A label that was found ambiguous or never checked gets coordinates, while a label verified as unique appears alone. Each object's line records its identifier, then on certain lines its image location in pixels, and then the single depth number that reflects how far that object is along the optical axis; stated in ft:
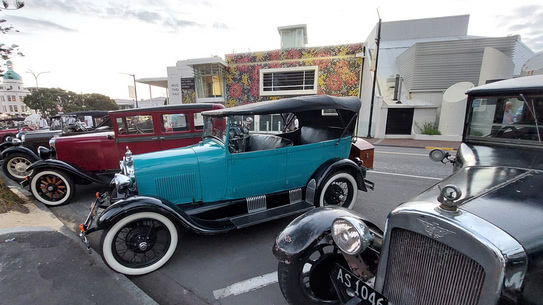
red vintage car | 14.90
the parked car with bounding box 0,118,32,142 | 29.66
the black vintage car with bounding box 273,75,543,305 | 3.79
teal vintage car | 8.69
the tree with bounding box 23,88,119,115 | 111.55
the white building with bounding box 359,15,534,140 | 44.09
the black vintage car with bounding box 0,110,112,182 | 18.63
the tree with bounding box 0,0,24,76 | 12.24
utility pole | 40.15
